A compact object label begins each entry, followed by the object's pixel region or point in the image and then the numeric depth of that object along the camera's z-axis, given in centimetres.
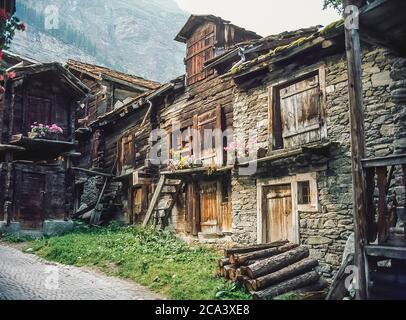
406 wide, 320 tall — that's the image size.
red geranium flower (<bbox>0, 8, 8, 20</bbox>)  472
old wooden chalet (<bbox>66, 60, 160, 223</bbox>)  1749
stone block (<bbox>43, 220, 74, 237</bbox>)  1471
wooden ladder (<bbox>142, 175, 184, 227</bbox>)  1341
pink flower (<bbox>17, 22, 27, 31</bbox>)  514
